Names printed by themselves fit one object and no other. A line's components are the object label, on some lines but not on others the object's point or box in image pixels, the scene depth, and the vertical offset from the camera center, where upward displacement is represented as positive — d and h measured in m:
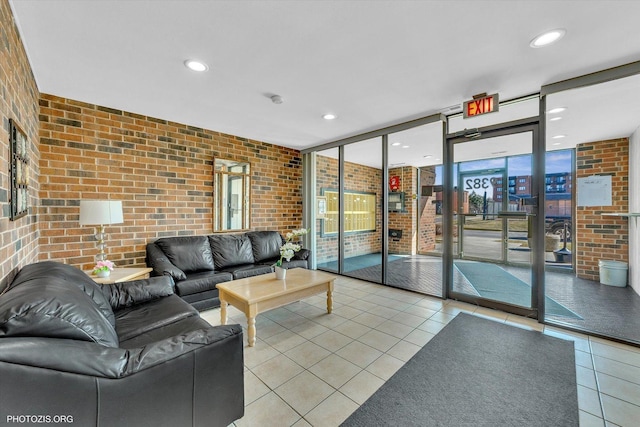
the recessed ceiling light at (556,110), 3.16 +1.25
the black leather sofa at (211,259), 3.14 -0.66
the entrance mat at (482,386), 1.60 -1.21
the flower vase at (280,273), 3.05 -0.69
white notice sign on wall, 4.16 +0.36
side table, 2.62 -0.66
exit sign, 2.76 +1.15
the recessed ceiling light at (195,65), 2.26 +1.28
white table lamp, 2.67 +0.00
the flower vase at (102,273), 2.68 -0.61
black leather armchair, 0.96 -0.66
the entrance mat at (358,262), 5.55 -1.10
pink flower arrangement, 2.66 -0.55
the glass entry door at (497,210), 3.02 +0.04
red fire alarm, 7.01 +0.79
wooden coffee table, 2.44 -0.78
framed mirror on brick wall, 4.29 +0.29
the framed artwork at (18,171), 1.76 +0.30
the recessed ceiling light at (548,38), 1.88 +1.27
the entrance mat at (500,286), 3.24 -1.09
